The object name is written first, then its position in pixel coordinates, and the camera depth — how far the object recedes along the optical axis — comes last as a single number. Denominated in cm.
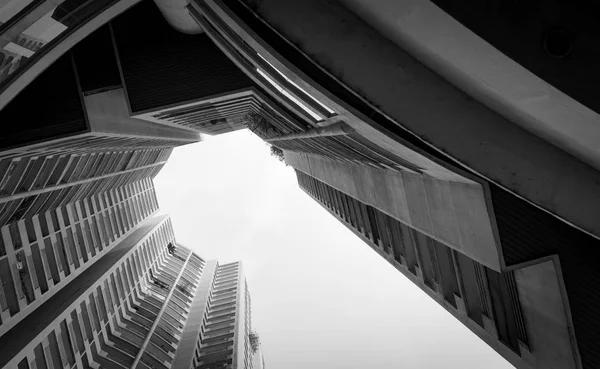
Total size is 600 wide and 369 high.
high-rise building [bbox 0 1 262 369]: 1817
